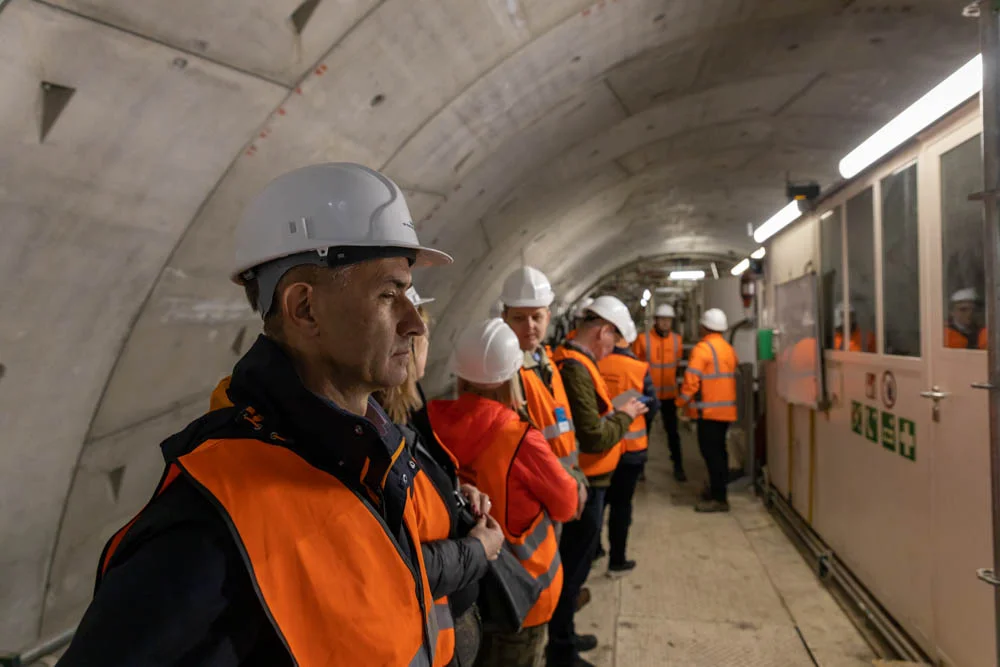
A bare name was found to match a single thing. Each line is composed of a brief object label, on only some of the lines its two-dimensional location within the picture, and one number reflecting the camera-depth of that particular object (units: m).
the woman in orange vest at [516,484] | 2.38
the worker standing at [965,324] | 2.73
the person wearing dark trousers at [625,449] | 4.55
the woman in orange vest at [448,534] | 1.56
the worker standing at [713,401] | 6.26
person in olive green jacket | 3.43
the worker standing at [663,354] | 8.60
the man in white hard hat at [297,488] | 0.87
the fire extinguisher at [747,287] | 7.85
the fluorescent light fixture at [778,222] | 5.12
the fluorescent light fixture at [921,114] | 2.48
